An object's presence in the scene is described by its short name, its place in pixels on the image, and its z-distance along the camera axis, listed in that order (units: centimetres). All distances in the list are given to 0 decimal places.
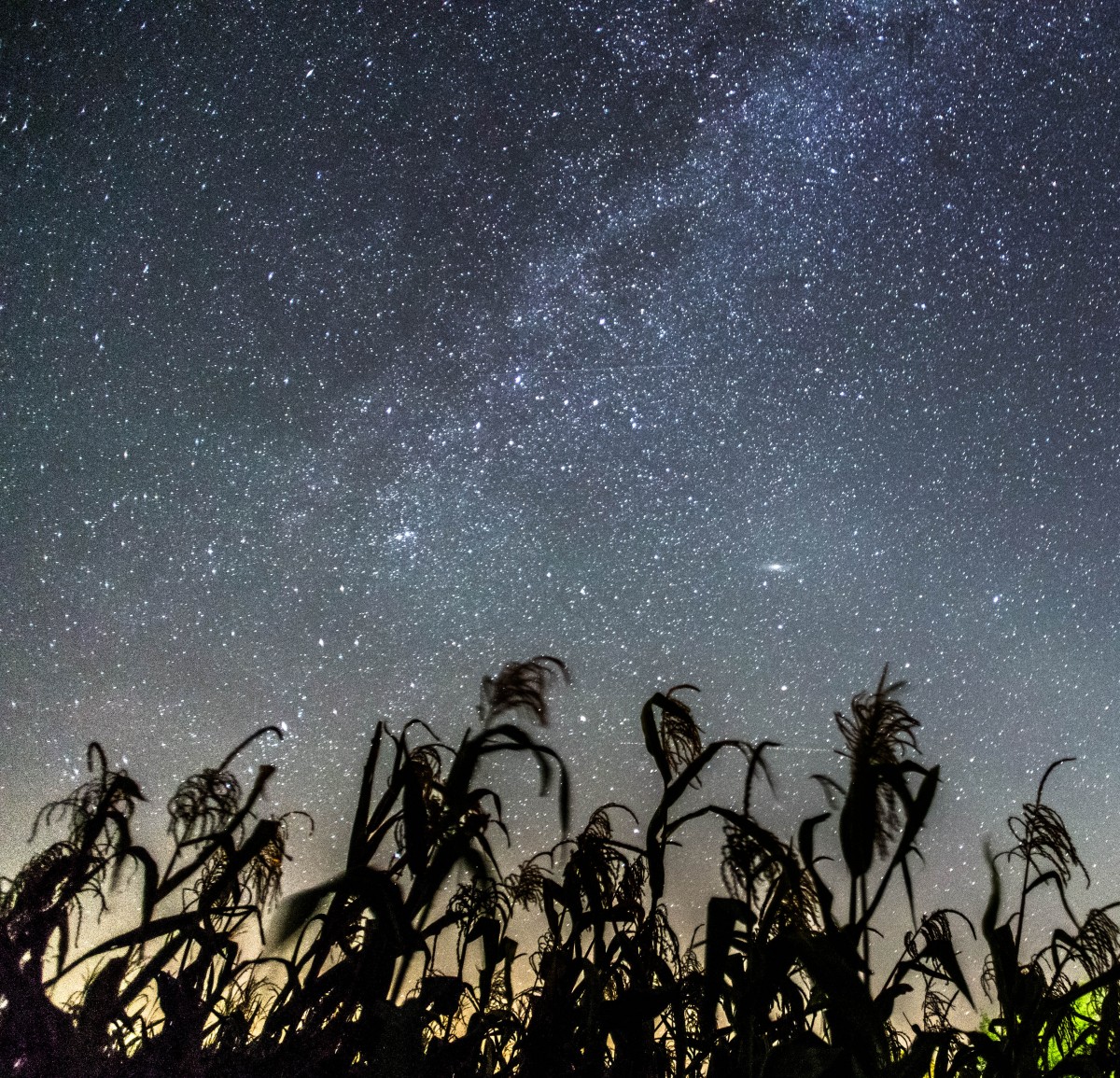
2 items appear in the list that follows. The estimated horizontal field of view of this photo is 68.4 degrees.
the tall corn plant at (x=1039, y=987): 159
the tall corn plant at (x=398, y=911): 141
